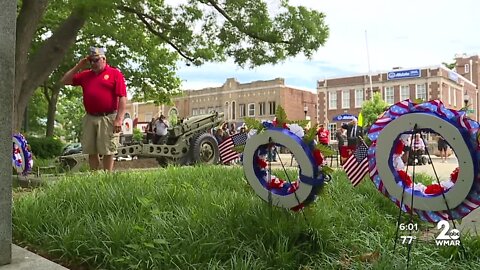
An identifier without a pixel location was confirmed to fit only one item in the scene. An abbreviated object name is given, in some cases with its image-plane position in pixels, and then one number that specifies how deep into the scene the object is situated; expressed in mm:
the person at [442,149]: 20903
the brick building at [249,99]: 58781
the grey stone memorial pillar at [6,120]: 2811
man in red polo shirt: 6254
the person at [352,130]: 14689
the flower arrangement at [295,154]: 2797
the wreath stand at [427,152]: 2398
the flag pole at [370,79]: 52906
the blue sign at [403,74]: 50188
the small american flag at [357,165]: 4598
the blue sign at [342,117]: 46166
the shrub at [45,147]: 16250
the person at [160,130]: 12156
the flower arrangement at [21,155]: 6602
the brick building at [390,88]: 49438
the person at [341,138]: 18000
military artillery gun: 10938
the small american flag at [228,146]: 4616
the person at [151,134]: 12545
